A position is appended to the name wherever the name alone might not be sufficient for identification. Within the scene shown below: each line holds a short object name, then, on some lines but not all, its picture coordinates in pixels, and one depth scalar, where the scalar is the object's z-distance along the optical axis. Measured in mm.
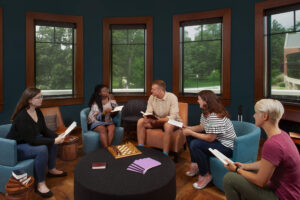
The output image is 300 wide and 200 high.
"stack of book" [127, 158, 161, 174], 2062
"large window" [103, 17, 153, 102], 5090
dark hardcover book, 2100
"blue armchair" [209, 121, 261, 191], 2287
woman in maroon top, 1408
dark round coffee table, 1686
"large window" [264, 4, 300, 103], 3793
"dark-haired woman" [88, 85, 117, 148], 3455
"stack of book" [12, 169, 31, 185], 2012
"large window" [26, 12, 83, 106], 4559
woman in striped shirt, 2482
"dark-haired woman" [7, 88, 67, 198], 2447
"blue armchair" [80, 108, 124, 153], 3385
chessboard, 2441
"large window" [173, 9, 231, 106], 4520
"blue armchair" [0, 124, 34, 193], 2295
